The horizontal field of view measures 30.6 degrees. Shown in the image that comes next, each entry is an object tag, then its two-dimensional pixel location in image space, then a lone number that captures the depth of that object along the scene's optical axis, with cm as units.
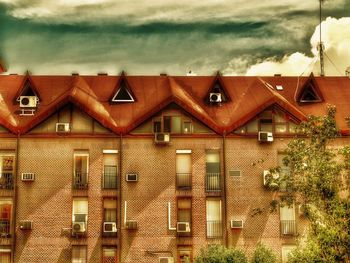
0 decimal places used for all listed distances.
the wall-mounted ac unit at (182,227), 4088
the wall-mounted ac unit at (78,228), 4056
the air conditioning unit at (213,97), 4484
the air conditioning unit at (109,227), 4075
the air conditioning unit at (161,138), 4181
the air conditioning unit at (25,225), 4059
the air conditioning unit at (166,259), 4075
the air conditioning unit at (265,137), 4212
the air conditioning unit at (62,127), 4191
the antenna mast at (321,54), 5402
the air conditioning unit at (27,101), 4338
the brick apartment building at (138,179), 4094
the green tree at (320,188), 2786
